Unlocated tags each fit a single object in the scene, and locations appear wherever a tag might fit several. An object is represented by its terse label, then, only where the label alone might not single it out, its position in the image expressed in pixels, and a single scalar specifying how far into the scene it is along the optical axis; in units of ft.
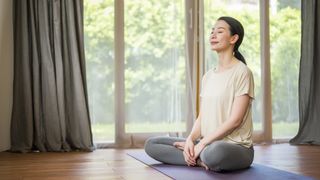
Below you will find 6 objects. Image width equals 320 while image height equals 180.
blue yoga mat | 7.38
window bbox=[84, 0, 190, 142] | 13.35
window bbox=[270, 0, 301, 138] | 14.79
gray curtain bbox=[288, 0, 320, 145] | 14.32
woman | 7.66
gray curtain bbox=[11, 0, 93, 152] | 12.10
